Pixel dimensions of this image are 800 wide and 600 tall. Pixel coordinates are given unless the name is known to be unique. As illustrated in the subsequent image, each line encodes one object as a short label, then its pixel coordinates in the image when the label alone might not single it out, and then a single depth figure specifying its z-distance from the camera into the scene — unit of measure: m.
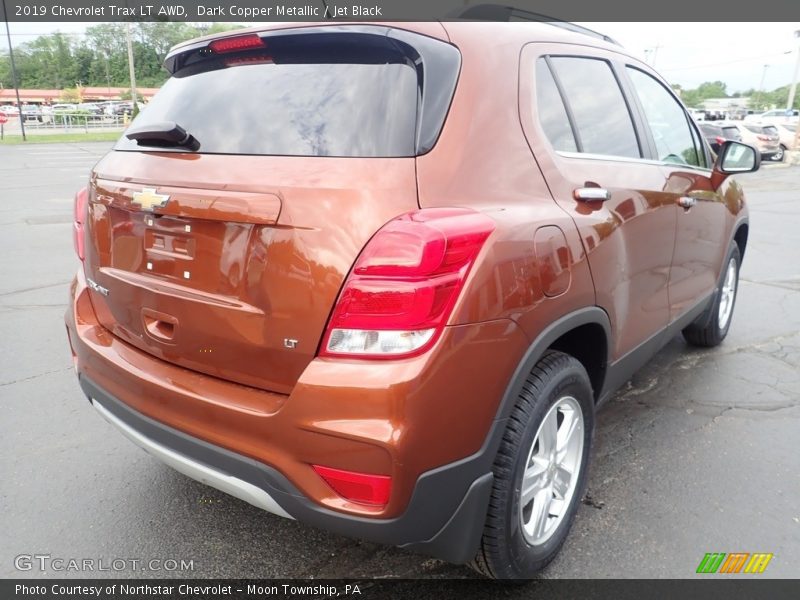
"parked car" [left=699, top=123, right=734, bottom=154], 20.77
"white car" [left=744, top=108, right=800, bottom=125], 37.16
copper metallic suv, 1.67
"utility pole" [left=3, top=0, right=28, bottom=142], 32.03
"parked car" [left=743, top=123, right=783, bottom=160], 25.36
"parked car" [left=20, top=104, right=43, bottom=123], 51.03
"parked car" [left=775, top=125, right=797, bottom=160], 26.80
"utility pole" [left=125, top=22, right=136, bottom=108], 39.74
